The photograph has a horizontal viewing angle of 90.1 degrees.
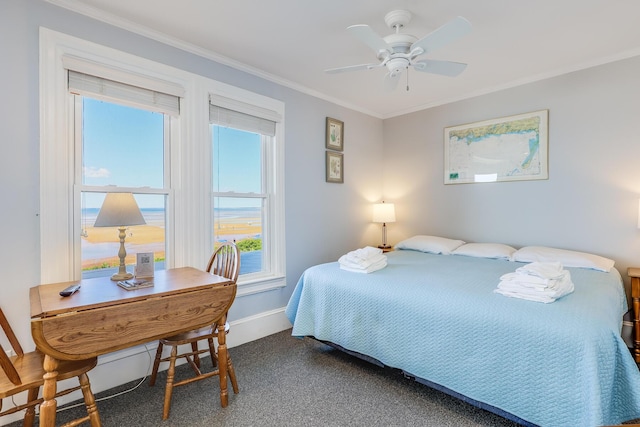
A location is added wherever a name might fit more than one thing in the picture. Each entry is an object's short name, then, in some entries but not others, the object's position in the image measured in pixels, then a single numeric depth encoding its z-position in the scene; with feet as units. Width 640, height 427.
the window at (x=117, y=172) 6.66
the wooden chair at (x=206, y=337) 5.69
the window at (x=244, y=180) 8.75
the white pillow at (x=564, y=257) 7.84
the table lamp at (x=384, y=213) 12.70
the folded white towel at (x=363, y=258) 7.79
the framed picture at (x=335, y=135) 11.27
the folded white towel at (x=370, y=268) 7.68
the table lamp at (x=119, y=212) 5.65
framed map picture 9.80
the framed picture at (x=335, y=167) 11.31
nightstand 7.44
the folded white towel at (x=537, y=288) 5.40
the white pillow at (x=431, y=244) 10.47
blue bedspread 4.35
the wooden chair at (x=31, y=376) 4.14
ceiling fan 5.31
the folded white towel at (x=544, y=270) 5.60
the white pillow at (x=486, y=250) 9.35
